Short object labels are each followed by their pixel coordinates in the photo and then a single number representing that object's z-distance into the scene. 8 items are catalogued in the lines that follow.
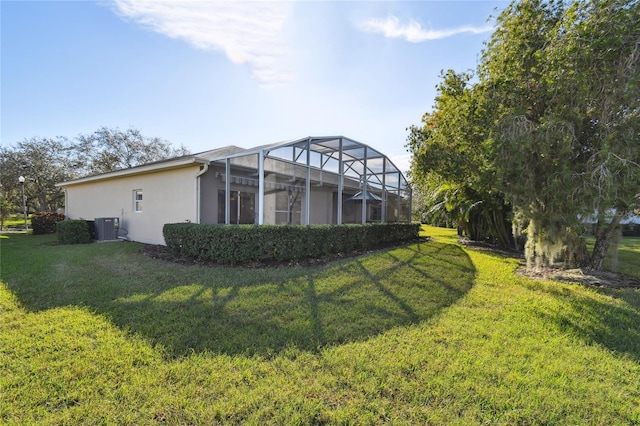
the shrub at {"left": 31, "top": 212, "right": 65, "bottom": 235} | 14.99
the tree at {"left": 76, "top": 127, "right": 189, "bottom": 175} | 23.36
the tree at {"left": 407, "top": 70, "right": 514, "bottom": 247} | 6.72
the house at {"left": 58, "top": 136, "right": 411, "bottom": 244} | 8.82
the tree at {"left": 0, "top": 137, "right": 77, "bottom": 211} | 19.33
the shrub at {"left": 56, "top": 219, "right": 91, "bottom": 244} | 10.44
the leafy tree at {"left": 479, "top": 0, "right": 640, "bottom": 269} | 4.69
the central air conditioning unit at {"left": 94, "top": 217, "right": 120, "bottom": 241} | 10.95
